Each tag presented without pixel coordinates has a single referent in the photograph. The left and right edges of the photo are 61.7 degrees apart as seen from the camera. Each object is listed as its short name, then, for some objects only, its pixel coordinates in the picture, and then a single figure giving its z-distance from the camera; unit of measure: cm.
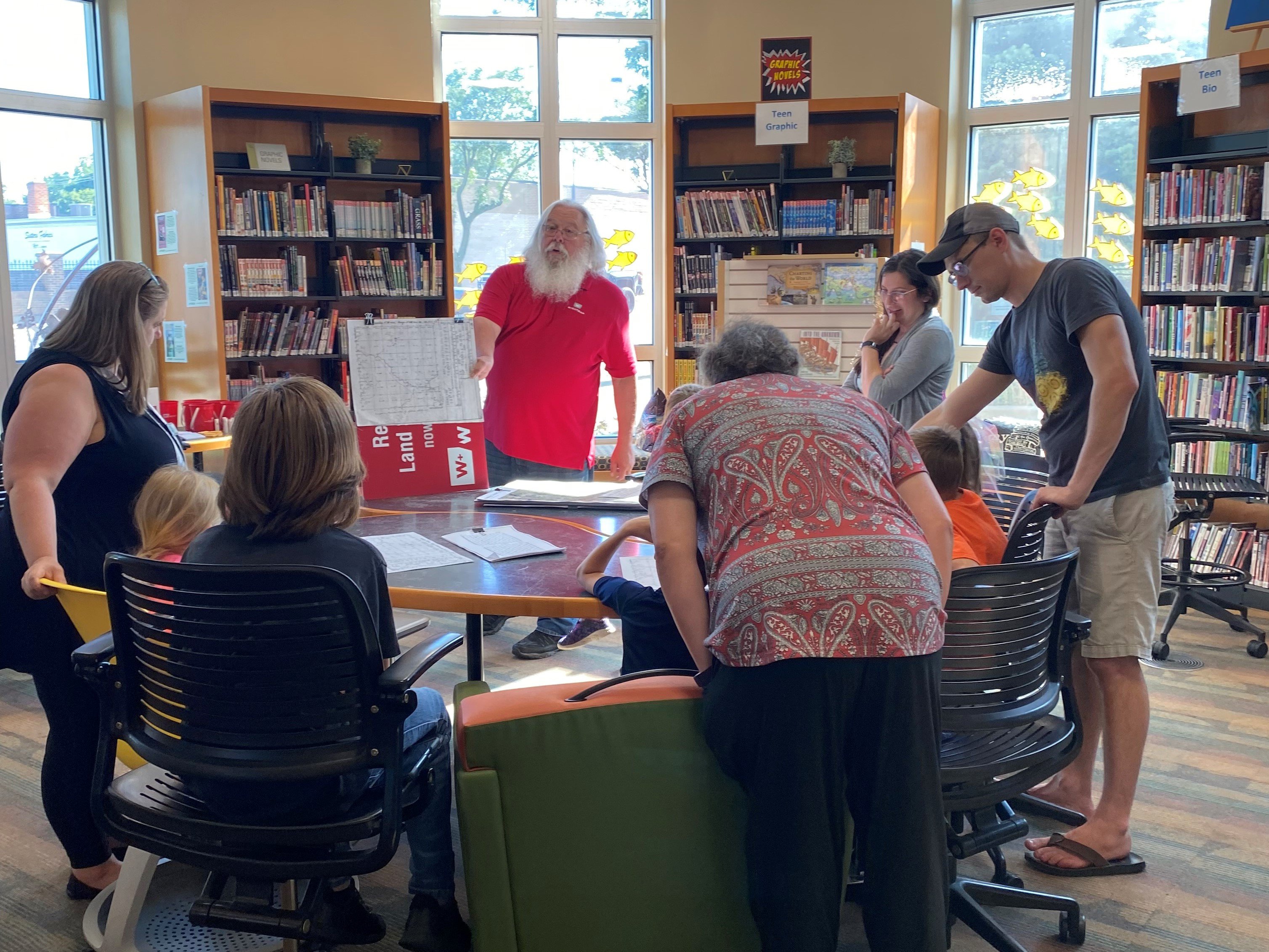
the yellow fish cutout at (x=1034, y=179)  628
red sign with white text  312
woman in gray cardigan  342
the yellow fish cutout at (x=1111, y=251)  601
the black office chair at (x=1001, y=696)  185
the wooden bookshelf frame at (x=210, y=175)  562
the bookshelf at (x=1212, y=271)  486
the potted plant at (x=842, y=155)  599
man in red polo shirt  370
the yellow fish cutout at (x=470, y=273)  670
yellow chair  183
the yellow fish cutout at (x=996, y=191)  634
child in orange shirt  230
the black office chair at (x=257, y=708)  157
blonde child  214
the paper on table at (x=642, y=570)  211
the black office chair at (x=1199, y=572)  428
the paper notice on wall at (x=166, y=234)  594
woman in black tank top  213
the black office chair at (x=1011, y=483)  286
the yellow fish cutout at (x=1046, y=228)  623
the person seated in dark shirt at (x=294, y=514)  167
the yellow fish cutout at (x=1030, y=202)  629
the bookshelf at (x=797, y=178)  598
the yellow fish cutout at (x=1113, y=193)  598
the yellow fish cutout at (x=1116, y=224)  600
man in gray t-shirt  236
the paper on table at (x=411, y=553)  229
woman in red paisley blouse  151
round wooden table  204
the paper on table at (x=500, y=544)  238
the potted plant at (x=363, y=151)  599
